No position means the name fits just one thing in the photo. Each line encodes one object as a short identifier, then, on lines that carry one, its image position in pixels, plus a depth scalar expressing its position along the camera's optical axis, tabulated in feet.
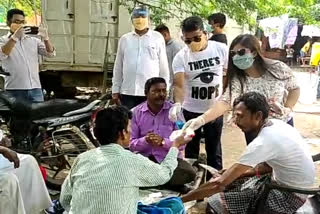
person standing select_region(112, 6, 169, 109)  15.81
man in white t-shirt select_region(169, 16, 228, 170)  13.99
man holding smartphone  15.72
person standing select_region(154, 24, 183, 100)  20.68
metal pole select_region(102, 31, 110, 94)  25.60
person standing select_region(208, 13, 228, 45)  19.98
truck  26.58
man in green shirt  7.23
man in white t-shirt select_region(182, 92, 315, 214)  8.99
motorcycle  14.67
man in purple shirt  12.10
